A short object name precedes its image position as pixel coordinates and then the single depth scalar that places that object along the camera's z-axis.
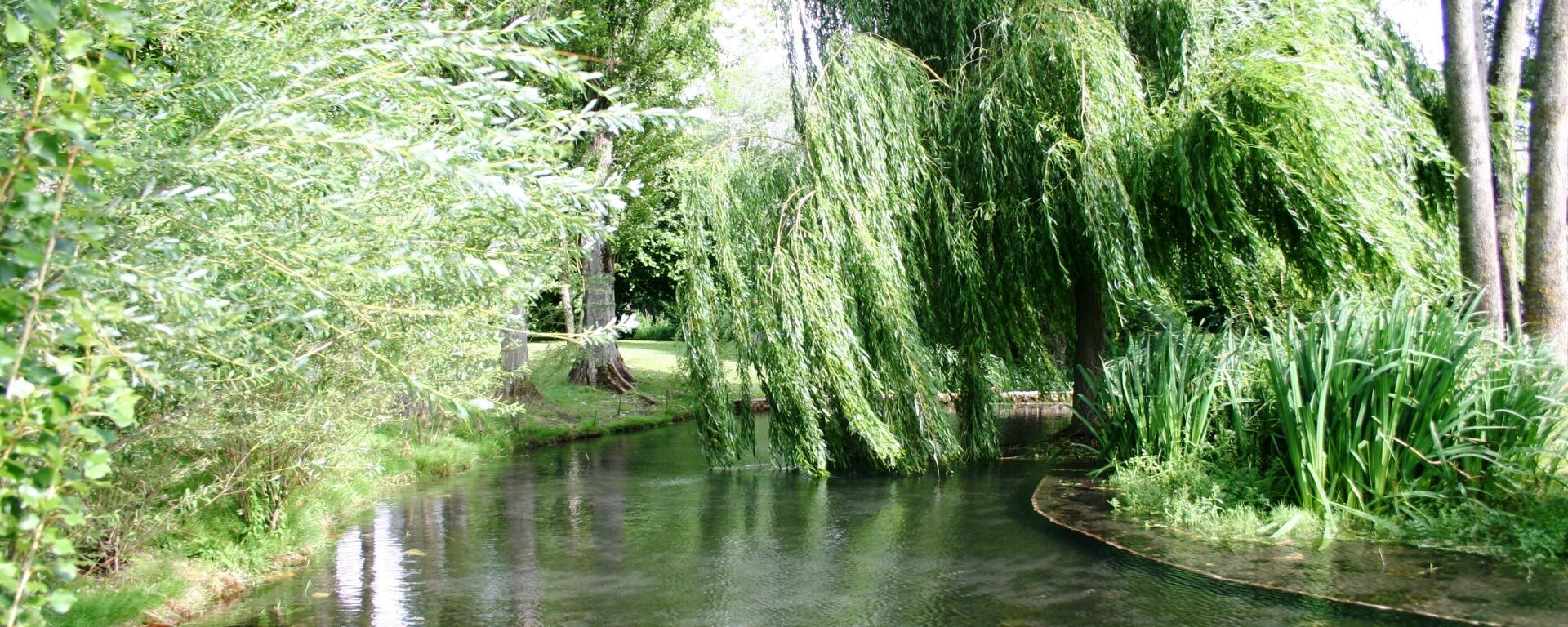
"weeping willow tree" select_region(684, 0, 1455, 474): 8.84
